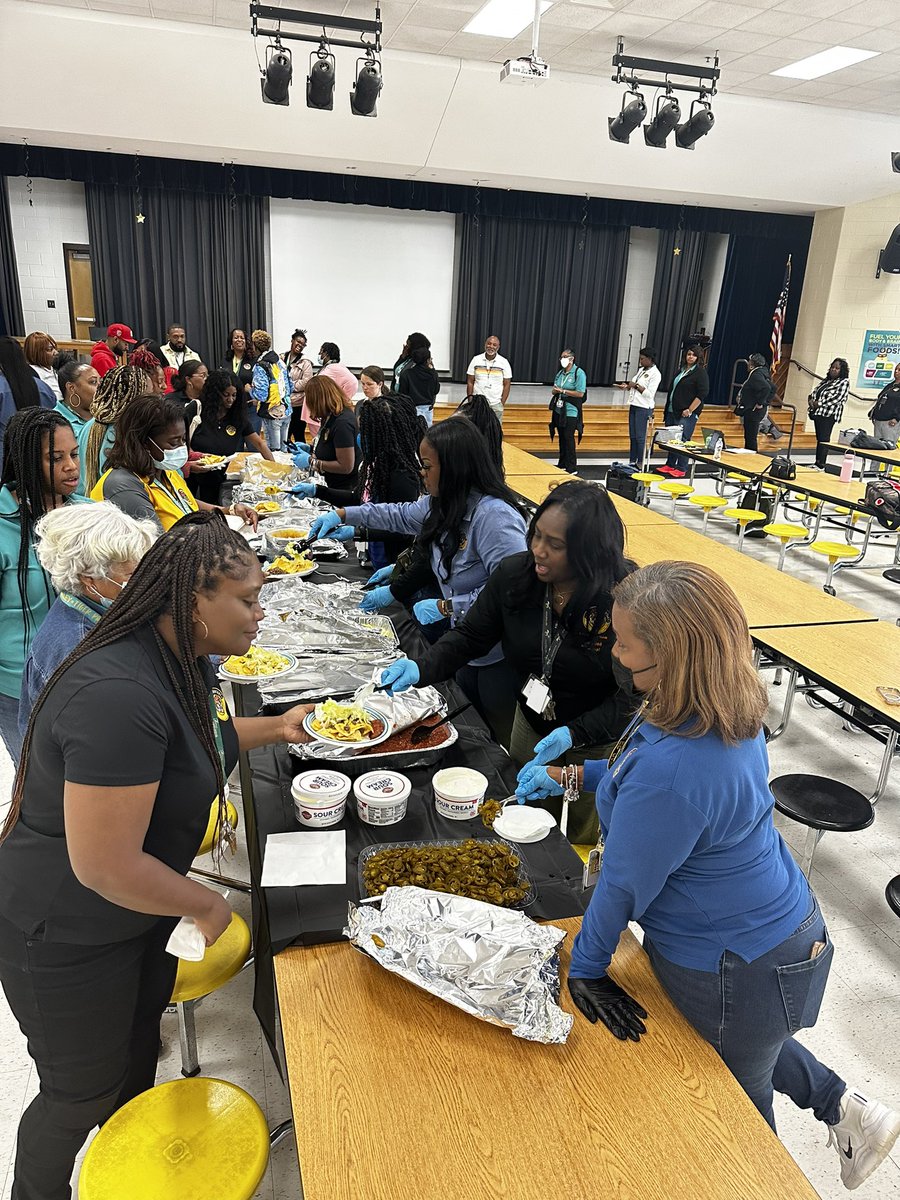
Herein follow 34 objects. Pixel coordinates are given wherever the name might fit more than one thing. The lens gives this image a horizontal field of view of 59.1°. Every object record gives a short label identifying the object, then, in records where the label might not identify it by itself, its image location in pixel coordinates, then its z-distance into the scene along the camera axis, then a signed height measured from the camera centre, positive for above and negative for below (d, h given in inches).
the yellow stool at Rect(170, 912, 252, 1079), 68.1 -54.6
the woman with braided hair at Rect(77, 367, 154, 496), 129.6 -16.3
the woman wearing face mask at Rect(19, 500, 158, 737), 65.5 -21.3
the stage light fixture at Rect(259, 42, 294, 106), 242.5 +69.1
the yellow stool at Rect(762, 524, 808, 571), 220.2 -51.0
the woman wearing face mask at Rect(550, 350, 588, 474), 360.2 -32.1
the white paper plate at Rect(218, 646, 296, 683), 92.2 -40.3
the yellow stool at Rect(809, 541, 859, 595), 206.1 -51.8
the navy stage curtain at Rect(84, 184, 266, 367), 393.7 +21.8
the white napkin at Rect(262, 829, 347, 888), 61.4 -41.3
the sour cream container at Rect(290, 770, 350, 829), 66.7 -38.6
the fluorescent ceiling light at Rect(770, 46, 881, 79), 266.5 +91.3
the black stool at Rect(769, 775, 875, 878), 94.5 -53.9
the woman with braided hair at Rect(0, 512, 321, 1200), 44.9 -30.1
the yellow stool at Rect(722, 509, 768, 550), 246.2 -52.4
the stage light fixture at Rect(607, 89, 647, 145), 268.7 +69.2
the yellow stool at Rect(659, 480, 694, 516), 281.9 -53.1
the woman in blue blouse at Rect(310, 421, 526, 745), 103.3 -25.8
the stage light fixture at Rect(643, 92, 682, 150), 270.1 +69.2
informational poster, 457.7 -7.8
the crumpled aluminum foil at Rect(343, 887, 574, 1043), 49.7 -38.9
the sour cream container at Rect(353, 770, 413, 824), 67.0 -38.6
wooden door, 400.5 +6.4
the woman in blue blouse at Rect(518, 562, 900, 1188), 49.2 -32.2
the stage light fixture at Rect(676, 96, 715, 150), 275.0 +69.0
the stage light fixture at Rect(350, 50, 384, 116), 250.7 +69.6
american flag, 480.4 +7.7
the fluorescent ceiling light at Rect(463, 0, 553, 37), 236.7 +89.4
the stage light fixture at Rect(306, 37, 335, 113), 248.8 +71.2
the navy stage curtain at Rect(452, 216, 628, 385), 454.9 +18.9
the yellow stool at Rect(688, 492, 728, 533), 257.4 -51.3
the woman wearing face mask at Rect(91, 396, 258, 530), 108.7 -20.8
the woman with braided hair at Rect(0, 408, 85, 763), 85.0 -22.4
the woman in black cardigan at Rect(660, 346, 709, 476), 355.3 -27.3
